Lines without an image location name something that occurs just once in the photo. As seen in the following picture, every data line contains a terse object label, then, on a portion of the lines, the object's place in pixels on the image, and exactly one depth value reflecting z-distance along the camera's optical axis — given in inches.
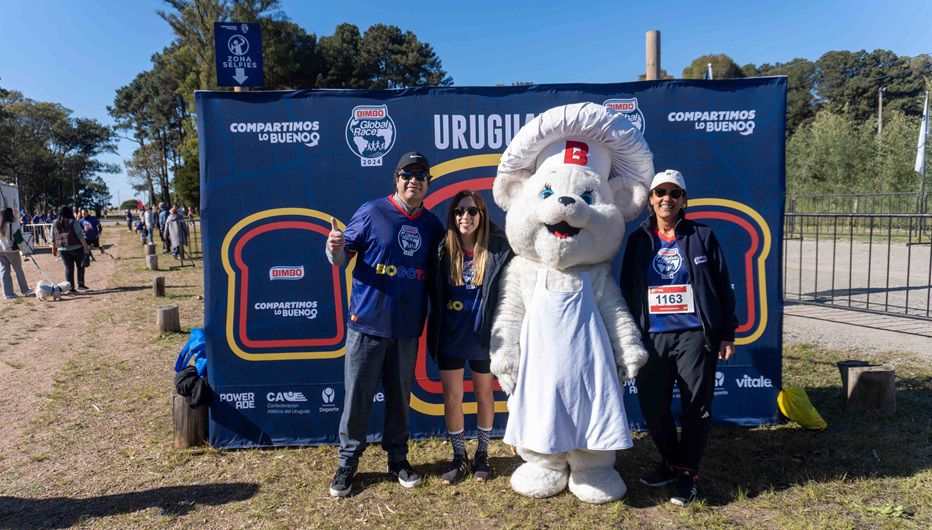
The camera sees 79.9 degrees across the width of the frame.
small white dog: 443.5
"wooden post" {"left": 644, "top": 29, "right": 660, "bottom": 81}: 185.2
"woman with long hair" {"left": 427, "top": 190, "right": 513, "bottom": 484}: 137.4
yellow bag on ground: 170.7
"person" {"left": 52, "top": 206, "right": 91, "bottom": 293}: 452.1
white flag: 714.8
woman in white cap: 131.7
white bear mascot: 126.5
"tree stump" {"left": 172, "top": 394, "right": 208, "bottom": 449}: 169.6
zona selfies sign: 176.9
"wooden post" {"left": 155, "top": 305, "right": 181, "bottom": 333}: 325.1
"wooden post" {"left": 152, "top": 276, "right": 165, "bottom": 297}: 454.6
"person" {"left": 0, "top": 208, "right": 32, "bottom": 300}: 422.3
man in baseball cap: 138.3
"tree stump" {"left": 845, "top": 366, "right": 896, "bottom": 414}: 182.1
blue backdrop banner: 167.6
